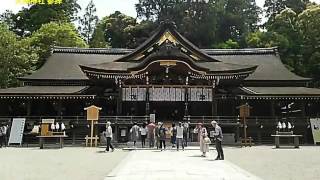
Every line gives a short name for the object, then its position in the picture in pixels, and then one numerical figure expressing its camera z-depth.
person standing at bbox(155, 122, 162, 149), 15.30
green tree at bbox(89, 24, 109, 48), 41.86
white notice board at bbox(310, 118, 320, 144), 18.92
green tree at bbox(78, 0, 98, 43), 50.28
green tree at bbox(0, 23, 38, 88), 25.94
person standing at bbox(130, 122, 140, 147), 16.85
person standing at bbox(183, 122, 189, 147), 16.65
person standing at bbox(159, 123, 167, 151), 15.00
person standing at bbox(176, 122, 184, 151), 14.77
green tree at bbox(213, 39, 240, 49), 40.77
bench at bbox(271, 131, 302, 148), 16.23
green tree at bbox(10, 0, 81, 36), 42.14
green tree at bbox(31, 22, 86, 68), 33.08
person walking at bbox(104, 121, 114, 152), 13.95
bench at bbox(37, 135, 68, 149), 16.14
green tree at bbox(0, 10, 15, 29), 42.45
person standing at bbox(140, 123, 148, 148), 16.40
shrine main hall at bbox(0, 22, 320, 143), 19.34
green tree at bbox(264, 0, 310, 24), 42.10
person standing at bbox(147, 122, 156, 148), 16.02
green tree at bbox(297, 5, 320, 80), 30.60
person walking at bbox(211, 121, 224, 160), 10.55
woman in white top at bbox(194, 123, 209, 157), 11.68
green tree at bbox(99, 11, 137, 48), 45.73
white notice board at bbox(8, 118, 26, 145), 18.36
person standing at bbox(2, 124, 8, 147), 17.55
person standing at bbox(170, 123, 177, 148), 15.72
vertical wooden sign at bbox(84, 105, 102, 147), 17.20
